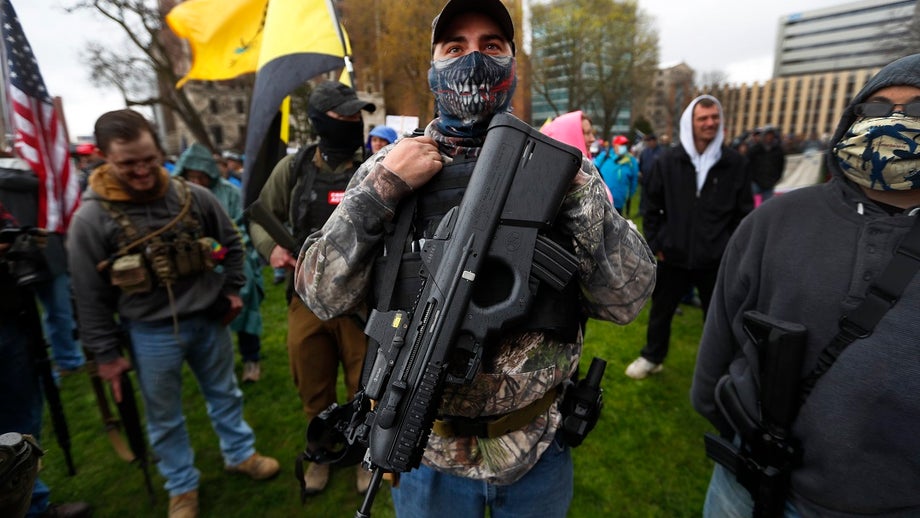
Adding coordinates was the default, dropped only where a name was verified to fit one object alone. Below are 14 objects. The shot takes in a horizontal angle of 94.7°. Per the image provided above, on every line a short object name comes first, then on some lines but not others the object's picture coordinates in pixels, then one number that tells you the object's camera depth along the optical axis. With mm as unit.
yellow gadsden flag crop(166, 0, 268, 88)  3934
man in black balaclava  2545
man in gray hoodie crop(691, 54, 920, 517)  1219
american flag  2910
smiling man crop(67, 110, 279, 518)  2279
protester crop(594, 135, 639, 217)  8297
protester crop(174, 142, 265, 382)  4129
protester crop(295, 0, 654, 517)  1230
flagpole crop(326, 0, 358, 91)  3217
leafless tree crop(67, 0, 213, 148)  17625
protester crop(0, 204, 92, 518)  2457
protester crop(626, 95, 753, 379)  3547
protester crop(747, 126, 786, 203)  8352
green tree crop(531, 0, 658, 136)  26984
